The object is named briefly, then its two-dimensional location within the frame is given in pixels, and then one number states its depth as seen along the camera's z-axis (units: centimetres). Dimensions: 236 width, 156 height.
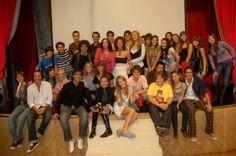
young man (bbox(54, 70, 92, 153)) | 318
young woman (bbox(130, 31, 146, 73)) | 368
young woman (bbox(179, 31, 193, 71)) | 379
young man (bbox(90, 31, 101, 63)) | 375
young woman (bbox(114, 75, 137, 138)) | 319
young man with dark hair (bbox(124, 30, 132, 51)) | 368
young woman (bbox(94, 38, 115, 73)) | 360
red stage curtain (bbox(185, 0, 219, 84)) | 491
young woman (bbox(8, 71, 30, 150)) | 322
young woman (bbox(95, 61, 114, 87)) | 341
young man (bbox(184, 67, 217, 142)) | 325
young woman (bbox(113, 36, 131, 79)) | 356
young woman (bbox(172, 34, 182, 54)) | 384
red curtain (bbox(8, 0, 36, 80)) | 459
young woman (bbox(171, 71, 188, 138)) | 324
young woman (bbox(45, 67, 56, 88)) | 359
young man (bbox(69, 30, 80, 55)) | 375
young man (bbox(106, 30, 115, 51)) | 374
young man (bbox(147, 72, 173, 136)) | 319
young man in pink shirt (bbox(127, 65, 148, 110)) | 340
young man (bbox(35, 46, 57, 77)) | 367
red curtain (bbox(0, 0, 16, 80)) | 390
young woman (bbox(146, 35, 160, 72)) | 377
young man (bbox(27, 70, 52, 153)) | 323
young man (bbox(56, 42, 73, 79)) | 366
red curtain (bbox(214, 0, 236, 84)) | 419
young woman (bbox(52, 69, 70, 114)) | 343
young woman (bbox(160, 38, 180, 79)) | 375
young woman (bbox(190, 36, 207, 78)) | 383
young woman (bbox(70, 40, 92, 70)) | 358
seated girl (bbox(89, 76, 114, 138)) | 320
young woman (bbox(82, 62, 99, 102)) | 340
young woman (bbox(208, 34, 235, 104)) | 388
